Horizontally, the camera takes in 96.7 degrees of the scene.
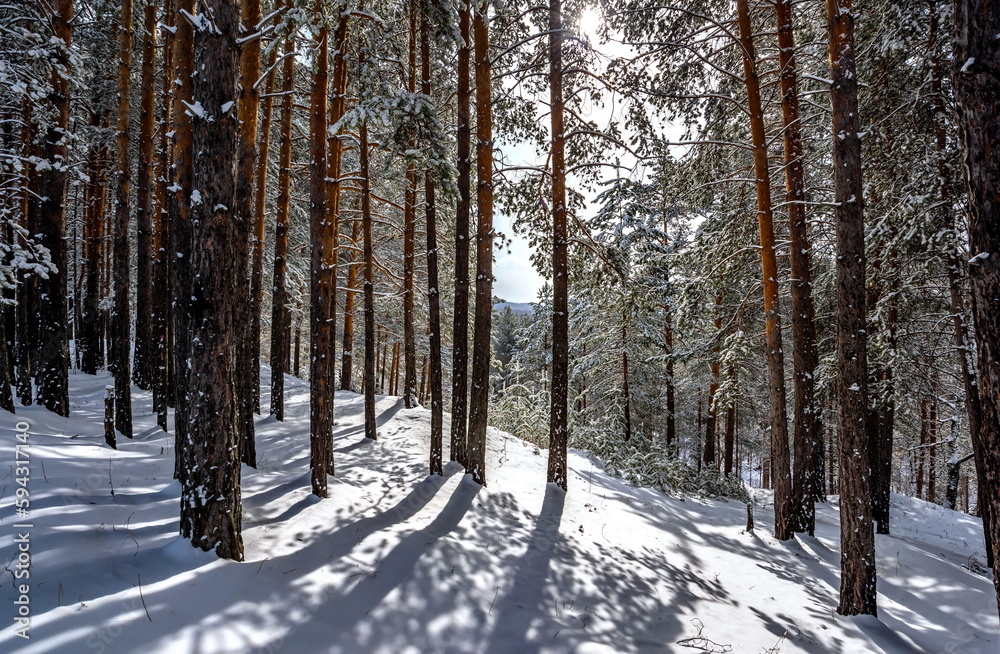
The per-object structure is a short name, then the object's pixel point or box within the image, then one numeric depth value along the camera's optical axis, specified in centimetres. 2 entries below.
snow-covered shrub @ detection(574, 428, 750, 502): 1295
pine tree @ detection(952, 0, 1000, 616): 304
